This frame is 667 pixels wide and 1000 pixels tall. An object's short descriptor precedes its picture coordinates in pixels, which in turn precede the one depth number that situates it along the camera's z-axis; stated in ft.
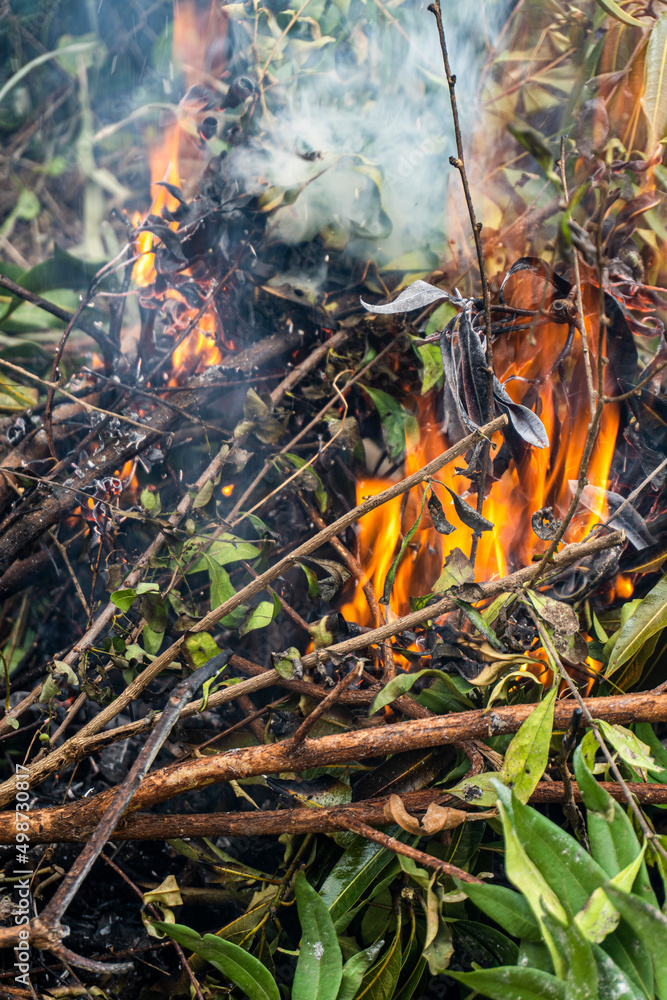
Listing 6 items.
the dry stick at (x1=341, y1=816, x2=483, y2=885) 2.49
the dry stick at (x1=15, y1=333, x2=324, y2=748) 3.62
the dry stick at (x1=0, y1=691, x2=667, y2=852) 2.85
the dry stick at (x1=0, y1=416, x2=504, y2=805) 2.89
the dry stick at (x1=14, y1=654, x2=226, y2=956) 2.16
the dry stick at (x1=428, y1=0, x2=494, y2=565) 2.72
